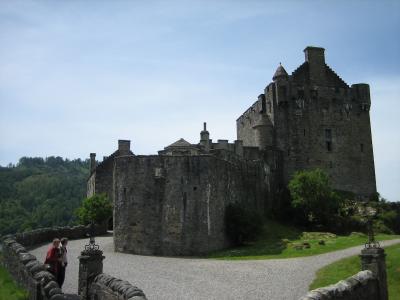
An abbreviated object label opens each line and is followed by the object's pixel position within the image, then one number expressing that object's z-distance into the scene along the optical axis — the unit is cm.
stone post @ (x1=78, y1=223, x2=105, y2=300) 1402
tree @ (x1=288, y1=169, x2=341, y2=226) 4253
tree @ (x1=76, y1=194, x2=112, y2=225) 4166
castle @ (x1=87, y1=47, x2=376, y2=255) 3006
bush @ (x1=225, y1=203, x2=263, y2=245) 3297
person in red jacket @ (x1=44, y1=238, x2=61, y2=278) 1511
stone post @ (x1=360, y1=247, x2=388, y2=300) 1527
